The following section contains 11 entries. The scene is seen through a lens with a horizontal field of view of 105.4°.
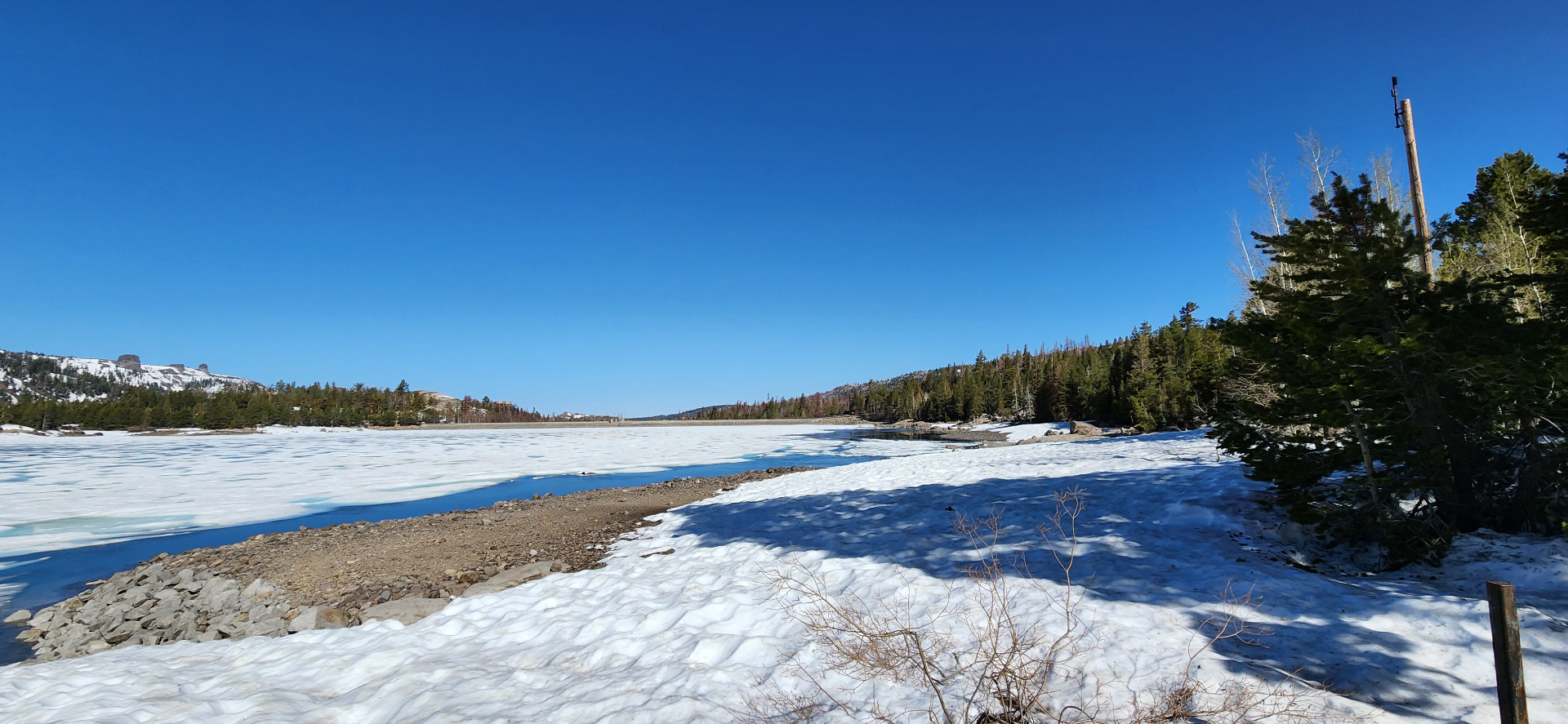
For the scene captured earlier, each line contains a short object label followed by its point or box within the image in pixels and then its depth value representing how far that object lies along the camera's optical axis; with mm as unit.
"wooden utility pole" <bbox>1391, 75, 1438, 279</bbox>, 8438
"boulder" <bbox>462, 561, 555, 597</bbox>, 7695
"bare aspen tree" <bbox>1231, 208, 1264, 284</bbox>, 19733
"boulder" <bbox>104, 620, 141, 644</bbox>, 7418
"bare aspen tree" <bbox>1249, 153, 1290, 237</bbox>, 17547
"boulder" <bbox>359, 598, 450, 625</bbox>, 6789
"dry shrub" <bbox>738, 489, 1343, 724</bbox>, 3512
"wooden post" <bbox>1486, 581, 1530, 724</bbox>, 2529
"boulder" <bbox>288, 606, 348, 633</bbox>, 6852
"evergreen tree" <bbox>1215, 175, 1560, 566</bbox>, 5473
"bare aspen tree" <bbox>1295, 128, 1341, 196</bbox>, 12289
